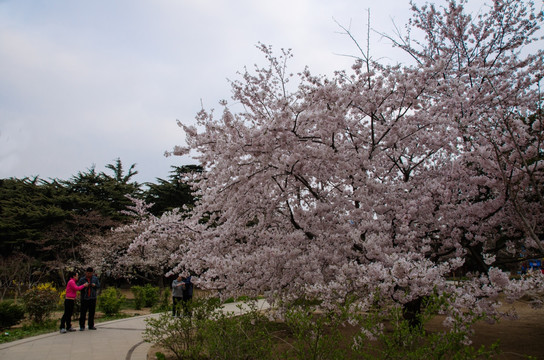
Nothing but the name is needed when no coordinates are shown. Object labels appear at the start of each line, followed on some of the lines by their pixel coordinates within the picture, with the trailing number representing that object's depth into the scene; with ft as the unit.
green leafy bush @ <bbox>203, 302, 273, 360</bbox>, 12.57
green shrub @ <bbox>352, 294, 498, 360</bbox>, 8.59
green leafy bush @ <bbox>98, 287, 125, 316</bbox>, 36.14
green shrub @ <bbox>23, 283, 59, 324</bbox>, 29.17
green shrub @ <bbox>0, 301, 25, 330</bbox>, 27.48
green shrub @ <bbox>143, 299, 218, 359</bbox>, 15.97
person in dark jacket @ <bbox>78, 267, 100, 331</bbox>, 25.41
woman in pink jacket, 24.25
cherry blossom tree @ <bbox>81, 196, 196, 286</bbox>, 59.21
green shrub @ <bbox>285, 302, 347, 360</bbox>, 10.39
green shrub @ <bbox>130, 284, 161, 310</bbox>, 44.13
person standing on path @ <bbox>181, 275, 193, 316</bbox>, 30.04
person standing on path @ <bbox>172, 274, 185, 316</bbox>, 30.14
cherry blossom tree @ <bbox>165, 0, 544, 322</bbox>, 15.48
